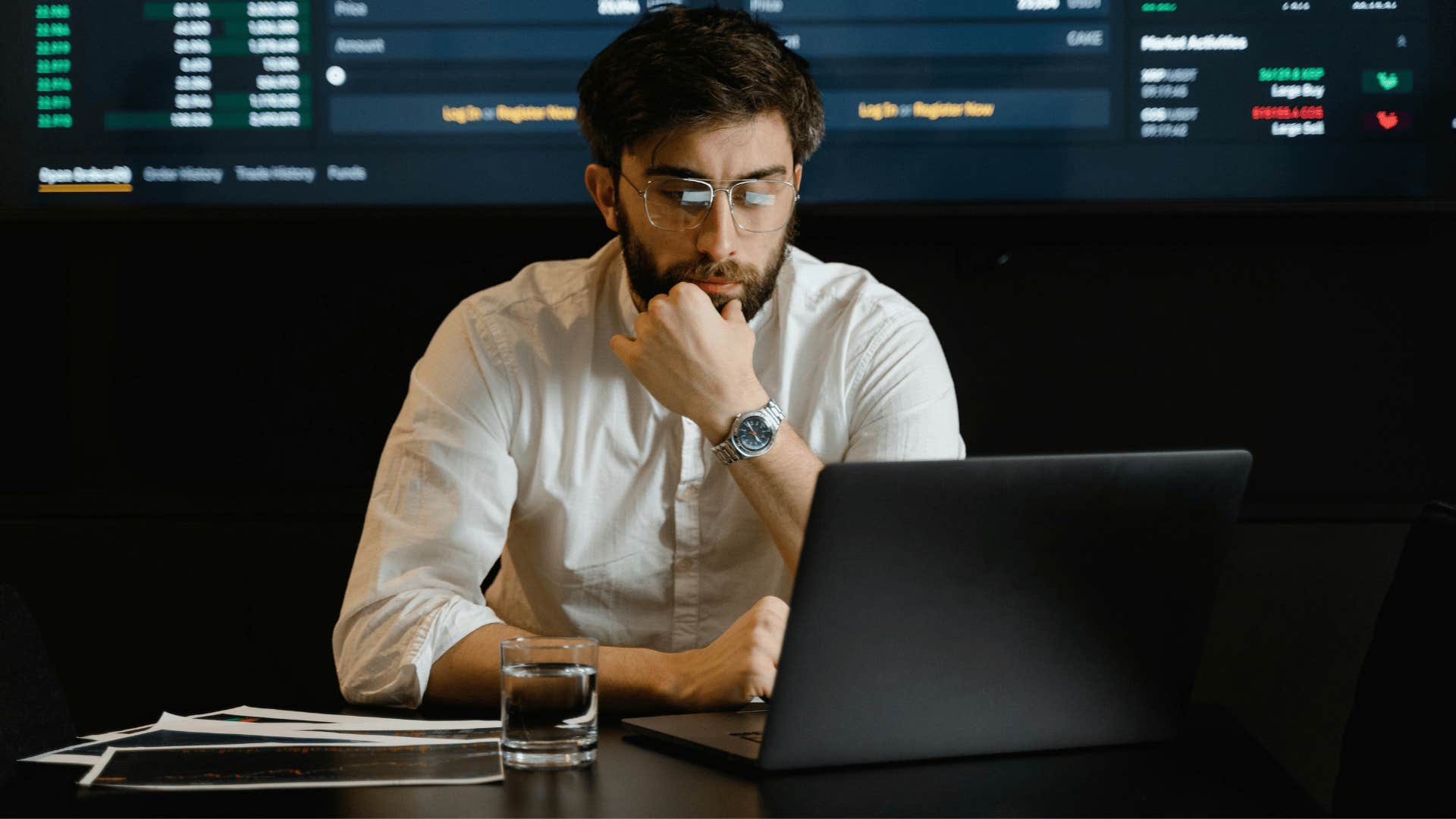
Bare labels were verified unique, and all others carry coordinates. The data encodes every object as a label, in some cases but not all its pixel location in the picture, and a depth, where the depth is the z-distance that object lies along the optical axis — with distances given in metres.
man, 2.98
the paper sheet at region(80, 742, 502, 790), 2.36
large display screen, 3.75
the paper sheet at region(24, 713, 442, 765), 2.47
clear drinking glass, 2.41
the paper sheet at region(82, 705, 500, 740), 2.55
